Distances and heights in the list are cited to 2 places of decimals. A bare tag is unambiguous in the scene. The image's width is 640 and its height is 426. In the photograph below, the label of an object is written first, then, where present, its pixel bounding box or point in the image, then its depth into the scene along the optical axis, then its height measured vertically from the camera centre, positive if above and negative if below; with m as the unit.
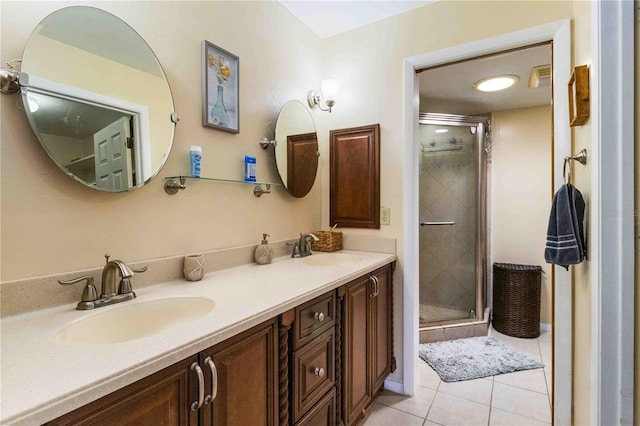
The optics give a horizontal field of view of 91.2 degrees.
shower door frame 2.94 +0.13
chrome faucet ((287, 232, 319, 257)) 1.98 -0.24
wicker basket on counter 2.13 -0.24
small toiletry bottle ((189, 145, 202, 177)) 1.40 +0.22
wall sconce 2.20 +0.80
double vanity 0.62 -0.38
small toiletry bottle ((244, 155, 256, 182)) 1.68 +0.21
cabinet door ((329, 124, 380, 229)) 2.12 +0.21
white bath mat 2.24 -1.19
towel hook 1.55 +0.17
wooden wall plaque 1.17 +0.42
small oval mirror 1.94 +0.39
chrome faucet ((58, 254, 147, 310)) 1.01 -0.27
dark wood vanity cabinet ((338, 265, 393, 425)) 1.52 -0.73
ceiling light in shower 2.48 +1.00
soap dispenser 1.71 -0.26
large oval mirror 0.97 +0.39
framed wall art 1.48 +0.59
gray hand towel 1.24 -0.10
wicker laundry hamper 2.80 -0.87
